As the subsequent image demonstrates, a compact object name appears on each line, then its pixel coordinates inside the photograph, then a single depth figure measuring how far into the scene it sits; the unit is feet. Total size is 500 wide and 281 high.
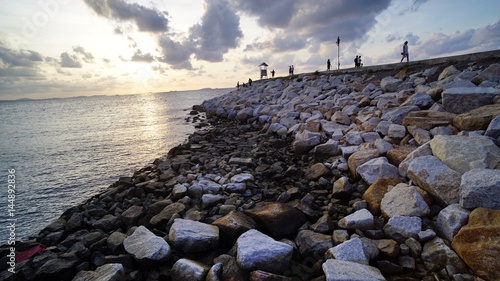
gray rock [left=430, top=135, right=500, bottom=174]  12.17
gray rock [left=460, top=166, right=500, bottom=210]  9.77
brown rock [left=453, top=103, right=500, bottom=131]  15.97
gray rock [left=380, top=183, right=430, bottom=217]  11.46
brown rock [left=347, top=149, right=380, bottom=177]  17.99
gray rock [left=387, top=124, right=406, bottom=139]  19.91
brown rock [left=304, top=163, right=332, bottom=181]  19.01
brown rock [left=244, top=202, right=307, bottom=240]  12.67
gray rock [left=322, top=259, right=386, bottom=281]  8.64
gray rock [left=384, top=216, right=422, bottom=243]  10.73
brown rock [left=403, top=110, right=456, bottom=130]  18.67
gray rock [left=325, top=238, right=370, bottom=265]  9.75
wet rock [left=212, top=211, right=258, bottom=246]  12.22
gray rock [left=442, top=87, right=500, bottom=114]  19.26
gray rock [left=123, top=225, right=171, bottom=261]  10.97
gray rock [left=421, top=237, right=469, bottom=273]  9.21
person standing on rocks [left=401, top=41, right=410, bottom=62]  52.16
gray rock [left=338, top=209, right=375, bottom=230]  11.78
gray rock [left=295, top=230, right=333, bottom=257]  11.03
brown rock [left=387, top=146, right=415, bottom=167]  16.47
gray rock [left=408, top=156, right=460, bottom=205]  11.52
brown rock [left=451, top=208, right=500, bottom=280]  8.50
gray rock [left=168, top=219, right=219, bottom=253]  11.62
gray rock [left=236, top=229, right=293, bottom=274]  9.86
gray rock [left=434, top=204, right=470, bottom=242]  9.98
